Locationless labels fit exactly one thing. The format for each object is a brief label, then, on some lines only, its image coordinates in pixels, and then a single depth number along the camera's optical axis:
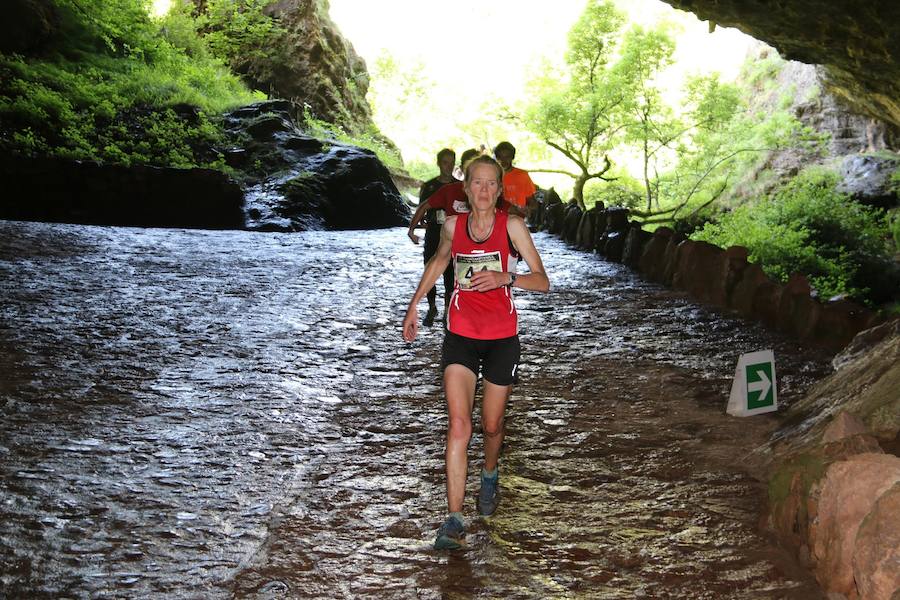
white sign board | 5.43
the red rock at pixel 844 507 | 3.20
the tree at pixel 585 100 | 21.97
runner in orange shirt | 6.99
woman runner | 3.80
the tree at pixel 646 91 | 20.81
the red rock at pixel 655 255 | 11.32
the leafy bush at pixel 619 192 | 24.44
